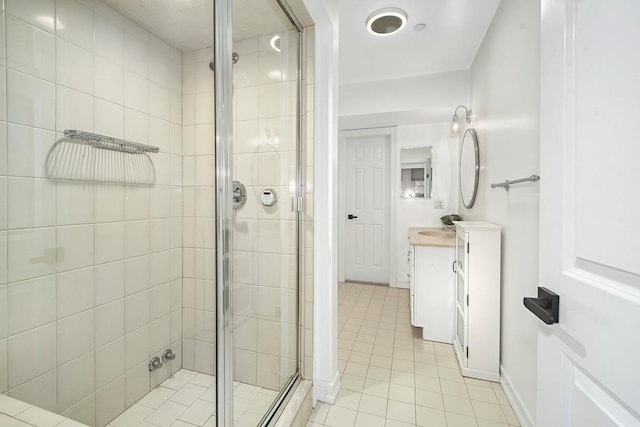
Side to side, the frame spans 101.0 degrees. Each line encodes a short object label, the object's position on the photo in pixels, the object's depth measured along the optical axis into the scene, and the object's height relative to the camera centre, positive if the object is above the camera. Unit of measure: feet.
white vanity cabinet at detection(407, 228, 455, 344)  7.41 -2.20
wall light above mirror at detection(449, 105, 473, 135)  8.95 +3.22
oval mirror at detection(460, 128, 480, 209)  7.96 +1.44
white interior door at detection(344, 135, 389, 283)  12.60 +0.08
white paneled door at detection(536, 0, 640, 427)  1.51 +0.01
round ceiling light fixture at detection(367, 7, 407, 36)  6.65 +5.02
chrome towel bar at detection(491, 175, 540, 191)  4.30 +0.55
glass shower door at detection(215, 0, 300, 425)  3.40 +0.13
